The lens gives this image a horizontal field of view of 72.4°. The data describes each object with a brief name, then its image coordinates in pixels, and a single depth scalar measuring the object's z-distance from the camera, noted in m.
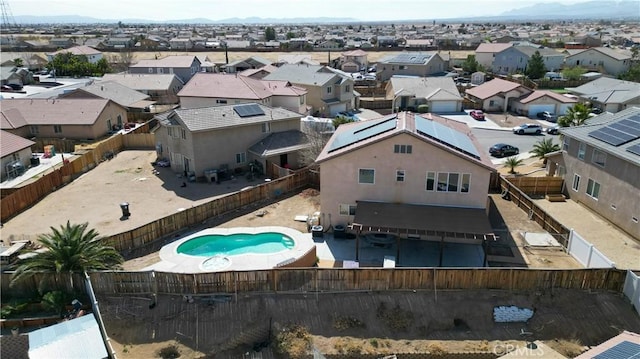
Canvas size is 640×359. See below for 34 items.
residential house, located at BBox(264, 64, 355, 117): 58.59
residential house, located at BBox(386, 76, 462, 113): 62.84
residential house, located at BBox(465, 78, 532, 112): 62.94
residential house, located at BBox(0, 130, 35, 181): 36.50
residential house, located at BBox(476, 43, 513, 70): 96.72
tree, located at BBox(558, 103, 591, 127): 42.91
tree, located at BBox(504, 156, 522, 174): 37.19
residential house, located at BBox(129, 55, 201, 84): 80.69
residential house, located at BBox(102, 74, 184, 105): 67.75
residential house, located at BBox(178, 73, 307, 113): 48.94
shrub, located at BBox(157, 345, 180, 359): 18.16
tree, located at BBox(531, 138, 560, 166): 38.34
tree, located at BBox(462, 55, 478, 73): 92.00
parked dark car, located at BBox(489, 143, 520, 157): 43.50
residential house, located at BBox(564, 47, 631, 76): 89.20
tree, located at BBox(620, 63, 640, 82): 72.25
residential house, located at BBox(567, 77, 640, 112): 54.84
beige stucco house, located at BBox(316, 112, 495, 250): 24.55
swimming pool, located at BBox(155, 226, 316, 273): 23.83
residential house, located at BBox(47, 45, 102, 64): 100.54
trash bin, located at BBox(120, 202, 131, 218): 29.81
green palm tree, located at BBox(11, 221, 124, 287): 20.55
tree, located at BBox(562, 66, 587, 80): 80.81
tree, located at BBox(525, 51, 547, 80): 83.62
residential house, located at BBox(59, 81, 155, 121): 54.78
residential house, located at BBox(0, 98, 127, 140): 46.06
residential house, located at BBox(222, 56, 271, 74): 89.50
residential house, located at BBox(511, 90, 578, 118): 59.25
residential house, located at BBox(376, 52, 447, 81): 81.62
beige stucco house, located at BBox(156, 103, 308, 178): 36.47
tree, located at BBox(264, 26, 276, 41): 179.50
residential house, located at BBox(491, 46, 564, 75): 92.56
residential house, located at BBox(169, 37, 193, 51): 153.00
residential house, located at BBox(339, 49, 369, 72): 100.12
